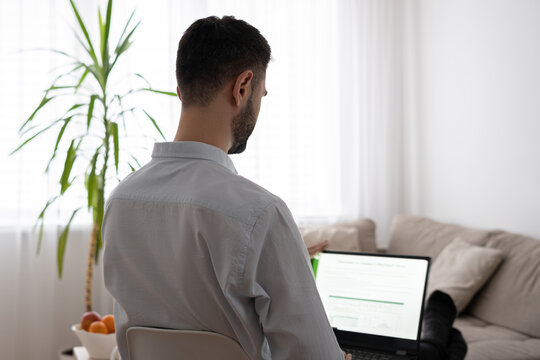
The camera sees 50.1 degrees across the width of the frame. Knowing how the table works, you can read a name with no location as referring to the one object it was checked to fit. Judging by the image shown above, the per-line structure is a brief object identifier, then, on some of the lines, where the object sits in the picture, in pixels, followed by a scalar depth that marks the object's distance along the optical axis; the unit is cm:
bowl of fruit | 201
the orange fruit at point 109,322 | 206
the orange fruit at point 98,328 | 202
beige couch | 236
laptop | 158
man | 88
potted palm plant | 340
